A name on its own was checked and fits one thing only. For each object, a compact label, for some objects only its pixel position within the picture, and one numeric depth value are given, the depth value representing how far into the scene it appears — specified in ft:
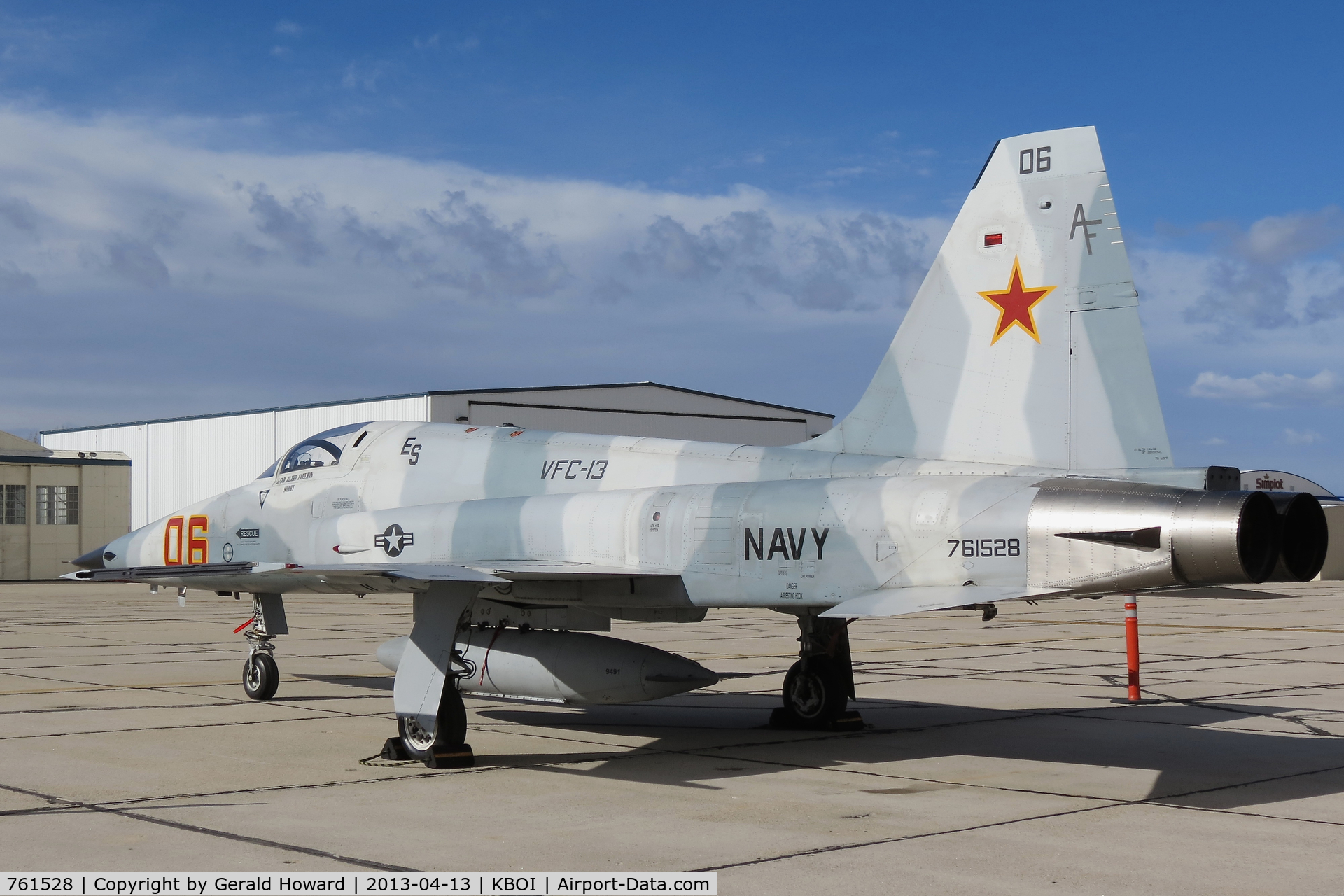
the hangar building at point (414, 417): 127.24
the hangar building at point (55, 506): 160.45
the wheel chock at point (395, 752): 32.73
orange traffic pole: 45.83
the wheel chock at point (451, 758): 32.01
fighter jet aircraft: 26.12
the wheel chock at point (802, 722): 38.93
